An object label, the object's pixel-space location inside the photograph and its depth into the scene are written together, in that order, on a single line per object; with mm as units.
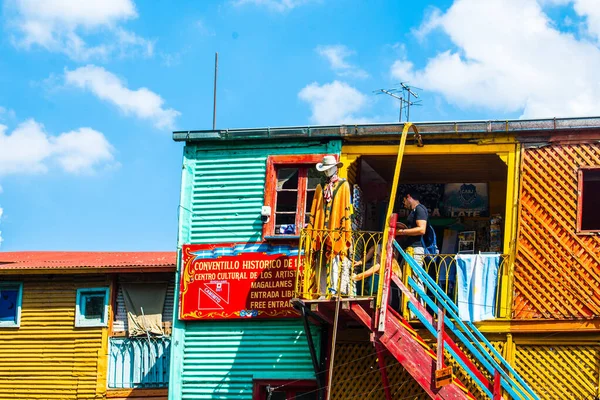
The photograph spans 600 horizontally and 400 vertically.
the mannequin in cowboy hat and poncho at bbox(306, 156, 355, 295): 18844
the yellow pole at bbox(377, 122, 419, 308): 18406
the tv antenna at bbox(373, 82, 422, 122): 24016
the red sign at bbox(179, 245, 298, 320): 20766
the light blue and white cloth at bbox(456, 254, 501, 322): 19688
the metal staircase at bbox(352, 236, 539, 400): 18141
